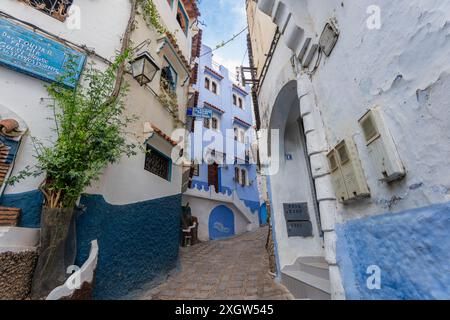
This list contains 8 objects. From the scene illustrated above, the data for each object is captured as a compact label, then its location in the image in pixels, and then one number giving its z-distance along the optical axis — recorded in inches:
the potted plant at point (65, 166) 108.2
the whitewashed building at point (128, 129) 127.1
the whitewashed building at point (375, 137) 52.2
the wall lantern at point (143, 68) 173.2
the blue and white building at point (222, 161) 508.1
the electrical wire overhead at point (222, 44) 322.3
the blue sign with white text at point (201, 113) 302.5
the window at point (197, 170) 548.9
